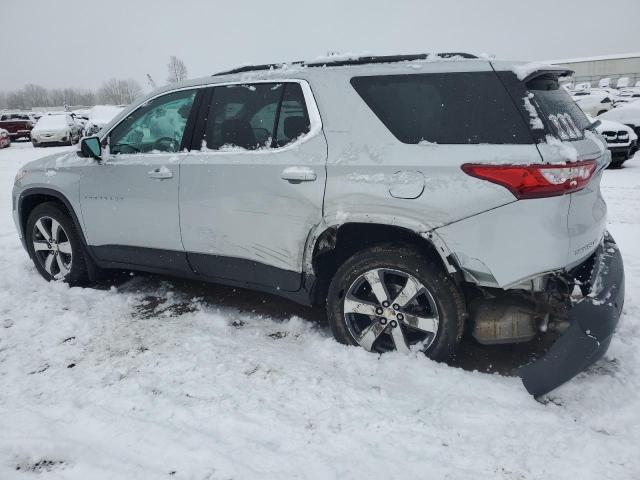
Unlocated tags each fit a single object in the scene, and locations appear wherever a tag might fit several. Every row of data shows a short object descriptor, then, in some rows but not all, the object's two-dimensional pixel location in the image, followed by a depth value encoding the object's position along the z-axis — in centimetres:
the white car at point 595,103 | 2070
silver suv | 239
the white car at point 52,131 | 2012
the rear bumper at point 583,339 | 230
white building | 7081
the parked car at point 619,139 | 1042
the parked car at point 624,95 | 2753
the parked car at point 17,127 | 2320
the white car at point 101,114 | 2527
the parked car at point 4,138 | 2050
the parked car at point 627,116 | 1243
